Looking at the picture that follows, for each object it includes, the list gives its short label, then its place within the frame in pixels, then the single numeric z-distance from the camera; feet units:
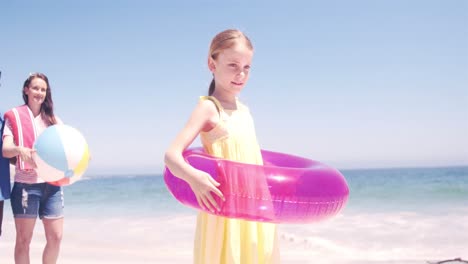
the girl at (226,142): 7.06
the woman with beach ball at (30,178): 12.22
